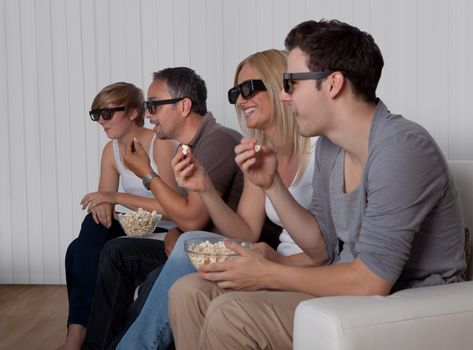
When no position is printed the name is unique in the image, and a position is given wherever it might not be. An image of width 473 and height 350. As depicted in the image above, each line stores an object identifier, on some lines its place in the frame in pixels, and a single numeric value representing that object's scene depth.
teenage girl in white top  3.10
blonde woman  2.33
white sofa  1.54
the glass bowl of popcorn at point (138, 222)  2.95
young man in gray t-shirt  1.71
